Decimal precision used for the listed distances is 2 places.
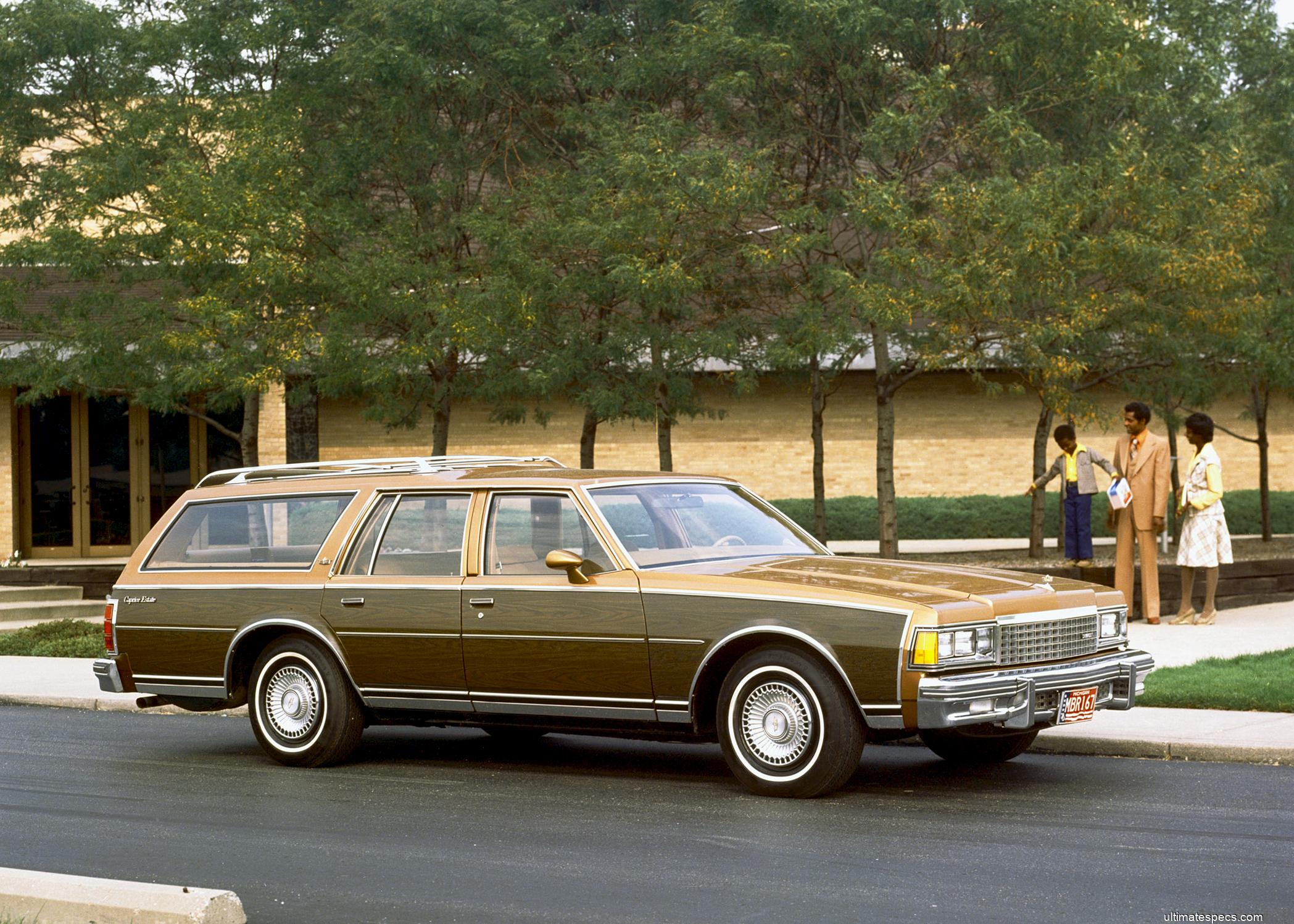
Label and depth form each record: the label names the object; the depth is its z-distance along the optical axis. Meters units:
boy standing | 18.19
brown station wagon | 8.25
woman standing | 15.80
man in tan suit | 15.84
